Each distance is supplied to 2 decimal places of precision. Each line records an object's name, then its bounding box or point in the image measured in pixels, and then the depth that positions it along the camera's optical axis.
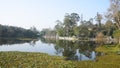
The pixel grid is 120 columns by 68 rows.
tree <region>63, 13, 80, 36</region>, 43.28
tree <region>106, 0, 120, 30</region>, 18.14
